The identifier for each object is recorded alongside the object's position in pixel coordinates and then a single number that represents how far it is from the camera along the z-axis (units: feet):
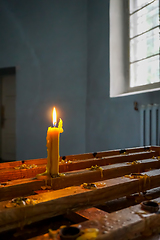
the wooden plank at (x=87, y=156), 3.13
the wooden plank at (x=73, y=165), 2.58
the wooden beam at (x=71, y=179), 2.01
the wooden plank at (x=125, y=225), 1.34
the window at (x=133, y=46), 9.87
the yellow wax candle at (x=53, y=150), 2.37
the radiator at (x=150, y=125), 8.46
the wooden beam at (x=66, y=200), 1.54
